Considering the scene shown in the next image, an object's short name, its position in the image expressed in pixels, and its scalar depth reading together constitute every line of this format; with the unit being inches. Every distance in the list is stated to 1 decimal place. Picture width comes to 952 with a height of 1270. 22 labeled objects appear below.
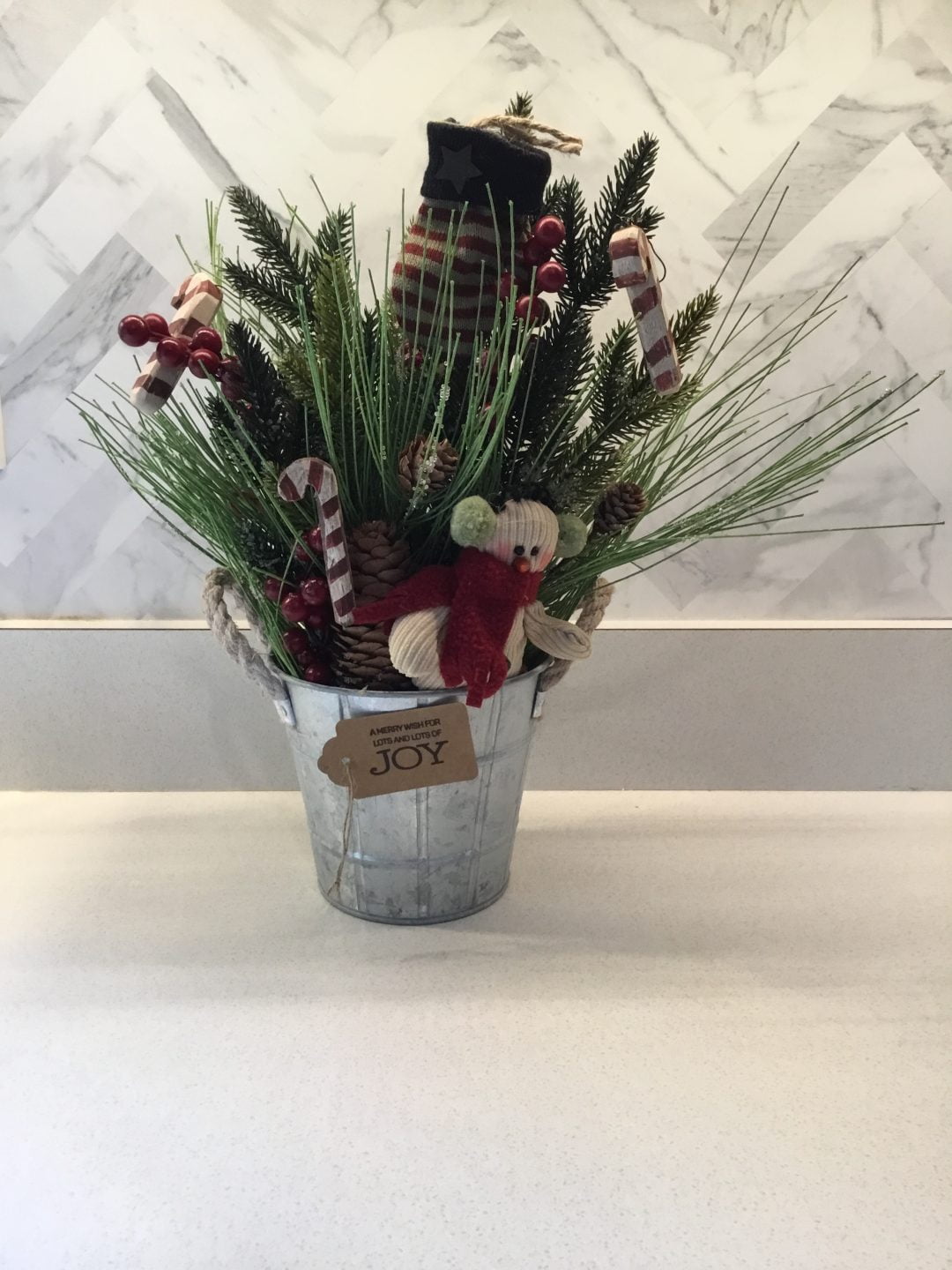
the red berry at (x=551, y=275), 20.4
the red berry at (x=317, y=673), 23.2
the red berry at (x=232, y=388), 20.8
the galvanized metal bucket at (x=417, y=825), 23.9
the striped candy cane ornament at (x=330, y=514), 20.0
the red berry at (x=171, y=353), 19.6
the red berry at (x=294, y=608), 22.1
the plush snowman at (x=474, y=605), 21.1
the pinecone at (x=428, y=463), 20.3
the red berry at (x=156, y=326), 19.9
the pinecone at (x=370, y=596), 21.7
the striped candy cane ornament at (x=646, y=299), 19.2
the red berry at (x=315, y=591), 22.0
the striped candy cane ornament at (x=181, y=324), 19.8
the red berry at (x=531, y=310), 20.3
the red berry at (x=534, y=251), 21.0
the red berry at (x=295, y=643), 23.5
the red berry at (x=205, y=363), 20.0
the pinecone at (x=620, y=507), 22.2
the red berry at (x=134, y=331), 19.6
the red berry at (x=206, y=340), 20.4
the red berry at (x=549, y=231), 20.6
